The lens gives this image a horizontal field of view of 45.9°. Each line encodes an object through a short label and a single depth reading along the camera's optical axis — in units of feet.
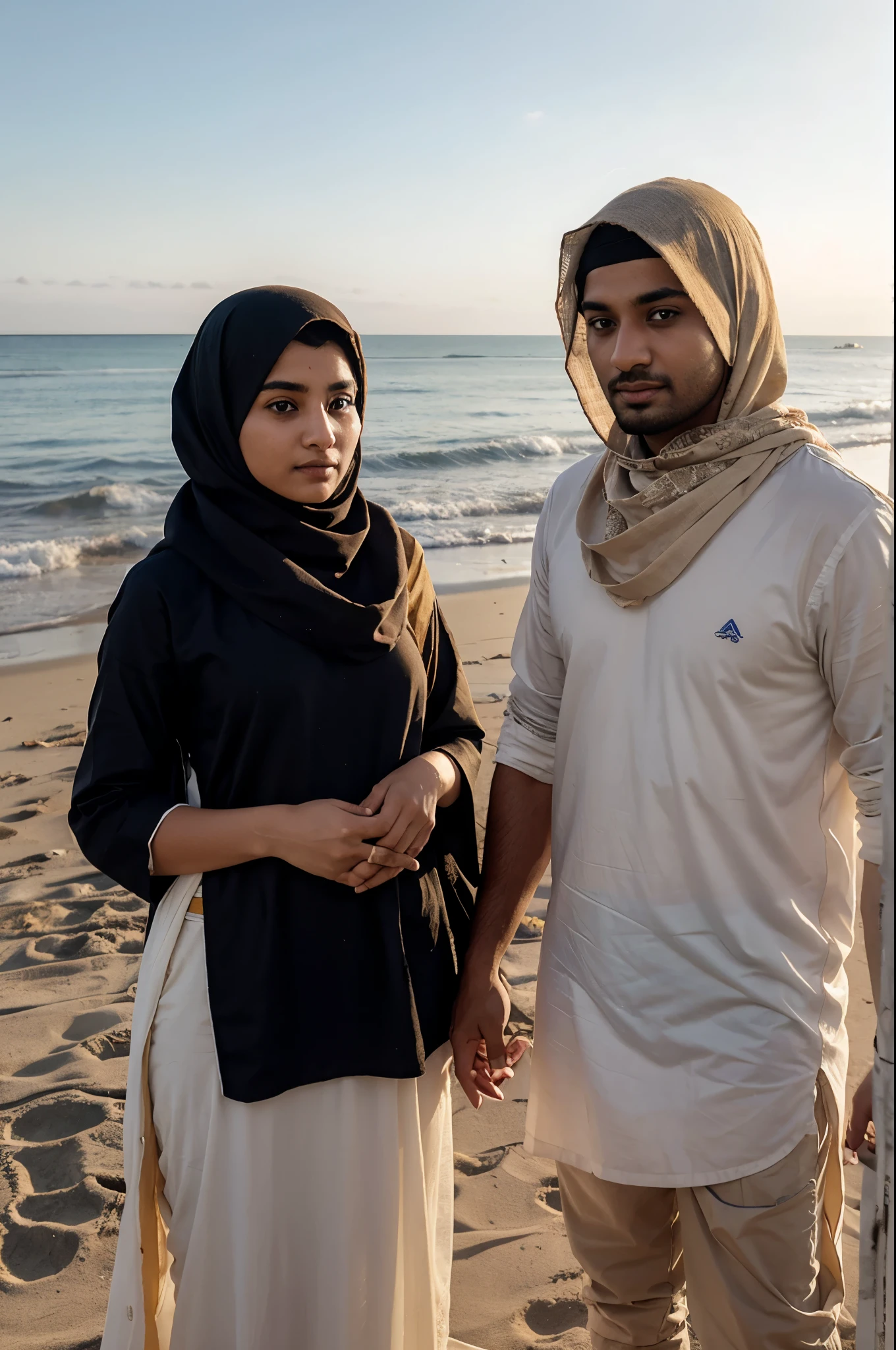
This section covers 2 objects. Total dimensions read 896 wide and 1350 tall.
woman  5.82
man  5.50
